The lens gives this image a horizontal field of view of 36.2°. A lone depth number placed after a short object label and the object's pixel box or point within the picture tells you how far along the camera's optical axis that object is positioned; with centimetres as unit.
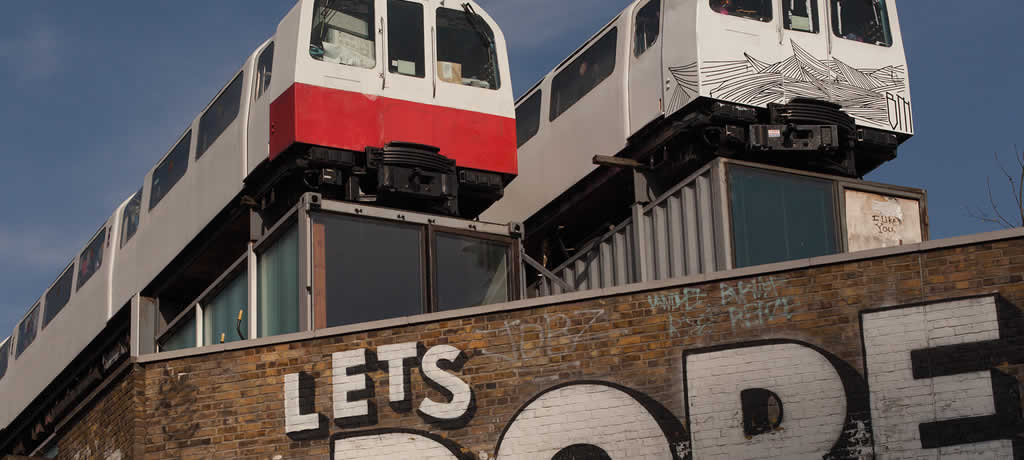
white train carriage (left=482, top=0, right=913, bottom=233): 2341
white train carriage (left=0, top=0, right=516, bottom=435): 2334
